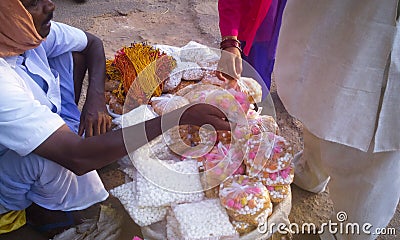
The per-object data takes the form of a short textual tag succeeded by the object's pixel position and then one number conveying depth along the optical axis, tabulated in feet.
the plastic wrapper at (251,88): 6.16
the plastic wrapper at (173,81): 7.22
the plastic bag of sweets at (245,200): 5.22
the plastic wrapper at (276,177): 5.59
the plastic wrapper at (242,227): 5.32
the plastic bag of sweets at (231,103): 5.45
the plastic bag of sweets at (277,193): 5.59
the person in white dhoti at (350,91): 4.52
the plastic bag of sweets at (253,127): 5.60
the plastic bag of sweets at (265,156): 5.52
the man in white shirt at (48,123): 5.14
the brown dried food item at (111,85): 7.78
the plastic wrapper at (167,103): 5.98
